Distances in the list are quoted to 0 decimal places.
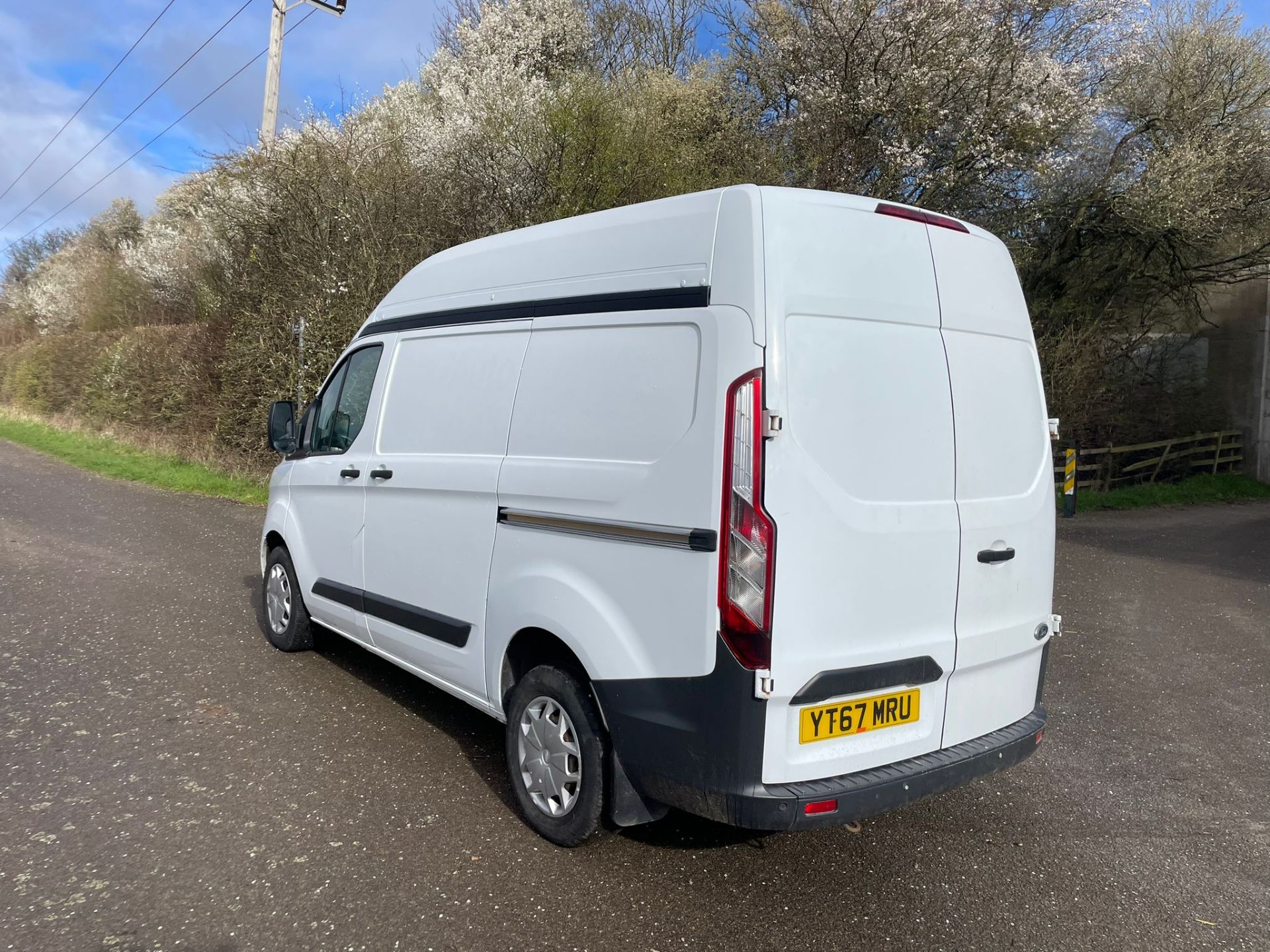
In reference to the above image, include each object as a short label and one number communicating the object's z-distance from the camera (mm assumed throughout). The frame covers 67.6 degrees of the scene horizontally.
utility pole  15266
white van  2951
